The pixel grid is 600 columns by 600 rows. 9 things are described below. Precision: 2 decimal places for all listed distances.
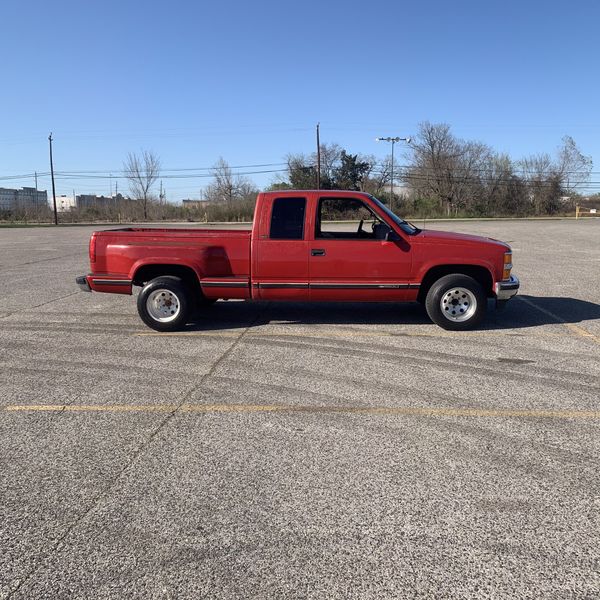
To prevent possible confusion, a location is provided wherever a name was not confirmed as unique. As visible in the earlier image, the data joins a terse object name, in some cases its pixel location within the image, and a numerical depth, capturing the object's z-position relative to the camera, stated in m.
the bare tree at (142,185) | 75.62
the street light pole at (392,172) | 57.28
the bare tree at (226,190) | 79.06
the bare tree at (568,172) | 72.06
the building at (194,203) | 72.14
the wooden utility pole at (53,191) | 53.97
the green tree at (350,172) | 62.63
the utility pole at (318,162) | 50.29
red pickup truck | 6.95
